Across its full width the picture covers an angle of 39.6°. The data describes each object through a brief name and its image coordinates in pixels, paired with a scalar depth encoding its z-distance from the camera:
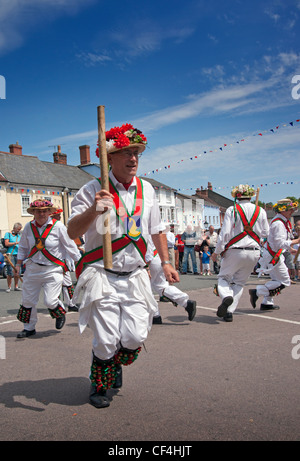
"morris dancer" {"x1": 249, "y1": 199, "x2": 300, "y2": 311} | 7.28
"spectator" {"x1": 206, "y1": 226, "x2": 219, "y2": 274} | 15.07
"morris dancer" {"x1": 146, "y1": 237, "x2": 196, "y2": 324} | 6.34
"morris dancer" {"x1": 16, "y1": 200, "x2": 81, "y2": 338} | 5.96
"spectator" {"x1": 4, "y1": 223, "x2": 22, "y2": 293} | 11.65
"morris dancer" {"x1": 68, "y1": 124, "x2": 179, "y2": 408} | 3.25
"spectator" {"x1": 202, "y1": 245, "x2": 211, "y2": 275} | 14.80
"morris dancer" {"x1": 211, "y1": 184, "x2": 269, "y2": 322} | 6.48
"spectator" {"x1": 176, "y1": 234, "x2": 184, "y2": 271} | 16.61
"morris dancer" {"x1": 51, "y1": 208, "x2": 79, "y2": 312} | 7.90
